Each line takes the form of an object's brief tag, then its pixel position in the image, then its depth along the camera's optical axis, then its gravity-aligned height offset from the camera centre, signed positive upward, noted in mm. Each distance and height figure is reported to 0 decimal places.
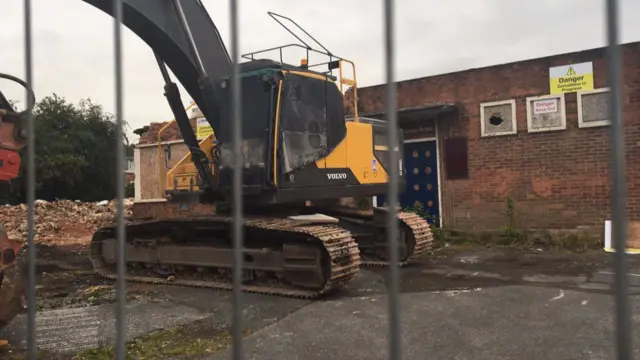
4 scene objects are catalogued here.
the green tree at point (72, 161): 27047 +1556
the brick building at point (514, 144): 10672 +757
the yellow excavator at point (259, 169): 6469 +220
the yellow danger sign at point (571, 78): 10789 +2052
